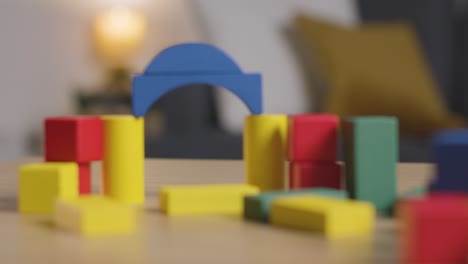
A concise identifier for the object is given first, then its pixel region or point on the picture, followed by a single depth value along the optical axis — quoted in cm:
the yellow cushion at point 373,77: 166
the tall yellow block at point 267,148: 76
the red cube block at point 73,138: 74
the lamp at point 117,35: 359
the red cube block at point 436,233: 54
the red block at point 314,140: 73
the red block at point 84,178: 75
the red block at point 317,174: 73
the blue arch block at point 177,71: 75
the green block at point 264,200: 68
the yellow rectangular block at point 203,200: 71
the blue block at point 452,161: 61
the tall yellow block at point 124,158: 74
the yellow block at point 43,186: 72
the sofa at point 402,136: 147
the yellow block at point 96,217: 64
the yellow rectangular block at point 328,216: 63
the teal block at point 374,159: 69
